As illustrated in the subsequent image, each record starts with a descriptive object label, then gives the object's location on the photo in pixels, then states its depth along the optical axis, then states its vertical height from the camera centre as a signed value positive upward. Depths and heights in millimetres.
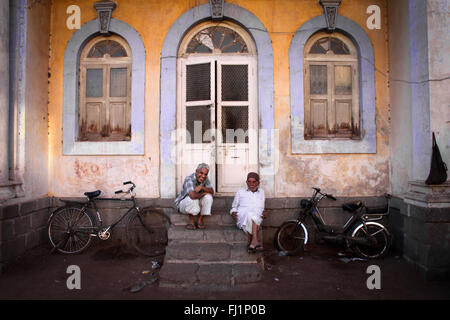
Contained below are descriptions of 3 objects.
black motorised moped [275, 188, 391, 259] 4996 -1216
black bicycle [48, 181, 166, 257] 5238 -1162
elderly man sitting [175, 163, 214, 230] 4844 -579
